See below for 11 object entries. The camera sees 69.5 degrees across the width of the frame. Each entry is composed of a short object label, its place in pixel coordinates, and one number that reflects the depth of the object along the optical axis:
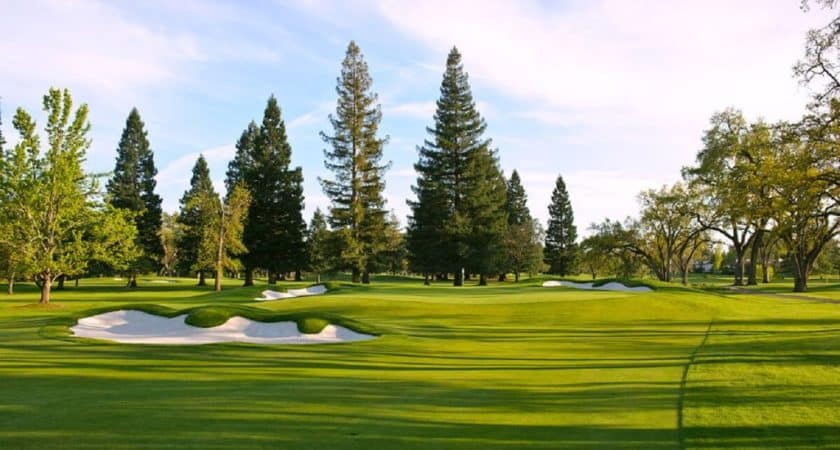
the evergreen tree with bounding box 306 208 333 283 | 53.00
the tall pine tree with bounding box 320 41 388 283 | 52.69
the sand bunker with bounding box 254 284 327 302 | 35.47
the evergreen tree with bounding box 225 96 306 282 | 57.12
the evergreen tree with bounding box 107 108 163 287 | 56.81
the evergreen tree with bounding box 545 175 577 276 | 86.81
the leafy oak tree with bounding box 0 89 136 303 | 28.50
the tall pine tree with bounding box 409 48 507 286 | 53.62
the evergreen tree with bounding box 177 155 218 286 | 49.81
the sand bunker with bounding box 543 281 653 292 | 34.54
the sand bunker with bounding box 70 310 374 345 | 16.00
